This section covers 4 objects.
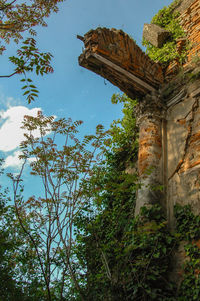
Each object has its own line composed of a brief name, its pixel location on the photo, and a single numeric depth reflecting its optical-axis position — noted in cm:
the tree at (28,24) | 318
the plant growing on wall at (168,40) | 692
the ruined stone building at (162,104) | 533
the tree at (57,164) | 490
